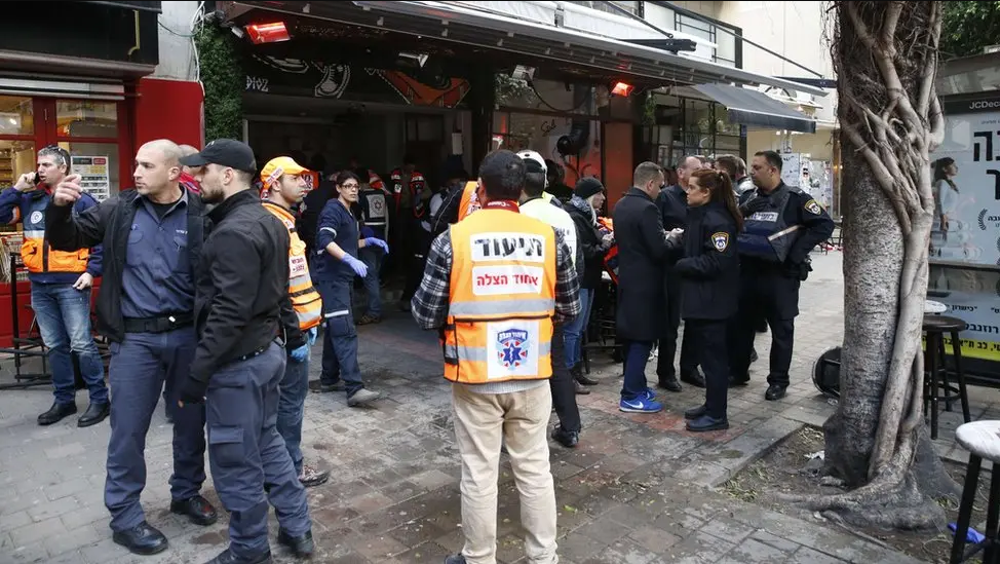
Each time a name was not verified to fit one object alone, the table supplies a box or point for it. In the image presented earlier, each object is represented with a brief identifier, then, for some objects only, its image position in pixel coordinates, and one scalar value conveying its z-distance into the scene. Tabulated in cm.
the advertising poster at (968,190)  549
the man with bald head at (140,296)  347
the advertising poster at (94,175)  720
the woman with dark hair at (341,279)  559
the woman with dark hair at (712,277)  505
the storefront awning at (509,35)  572
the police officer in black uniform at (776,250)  586
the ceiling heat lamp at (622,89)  1082
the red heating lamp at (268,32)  686
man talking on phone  532
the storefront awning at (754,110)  955
